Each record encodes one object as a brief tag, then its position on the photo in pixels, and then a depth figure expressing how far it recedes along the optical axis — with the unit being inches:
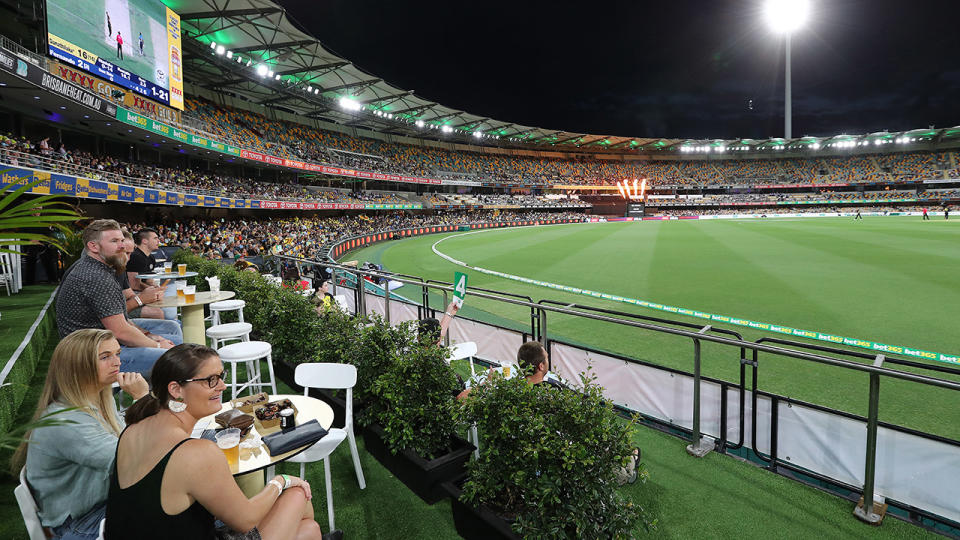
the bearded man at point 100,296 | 145.9
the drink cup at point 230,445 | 94.2
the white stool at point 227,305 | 259.8
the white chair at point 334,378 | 138.3
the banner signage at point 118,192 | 551.5
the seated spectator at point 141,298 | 207.6
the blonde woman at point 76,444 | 83.7
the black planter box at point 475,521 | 100.6
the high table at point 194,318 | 257.6
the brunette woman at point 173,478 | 69.9
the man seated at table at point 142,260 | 259.1
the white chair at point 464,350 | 194.6
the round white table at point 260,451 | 93.4
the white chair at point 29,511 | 75.4
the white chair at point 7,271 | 374.9
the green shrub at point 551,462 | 88.8
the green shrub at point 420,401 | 135.8
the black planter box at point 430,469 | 131.1
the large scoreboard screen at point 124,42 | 590.9
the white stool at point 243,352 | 175.3
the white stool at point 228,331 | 216.7
